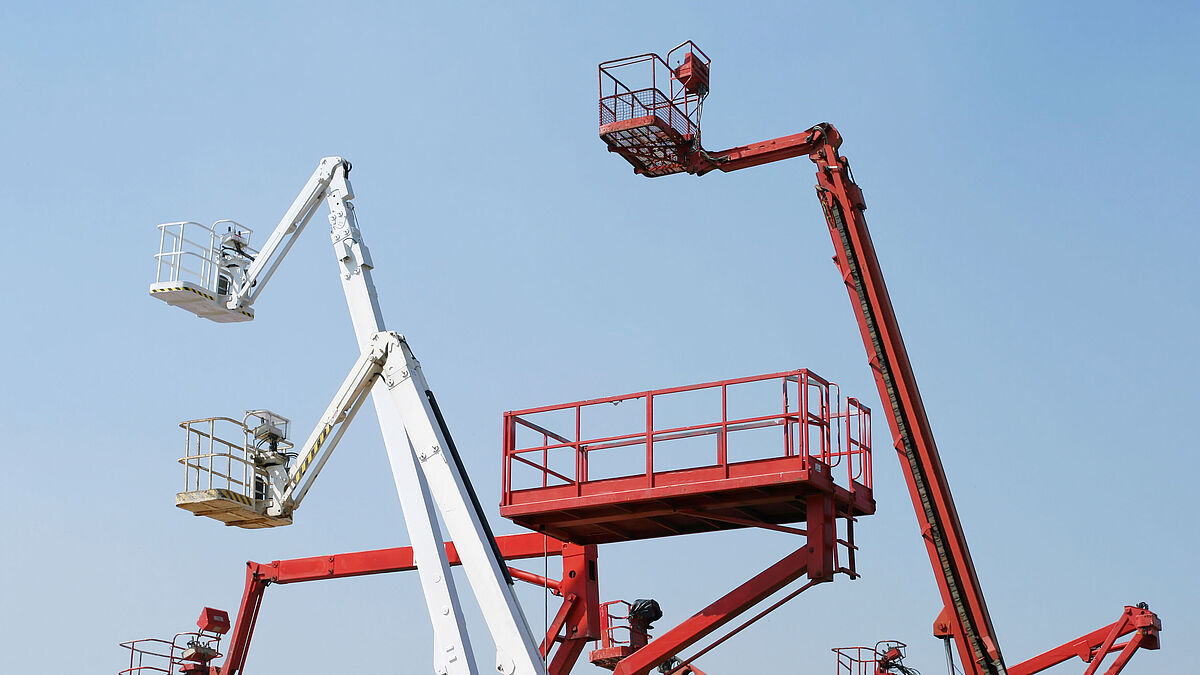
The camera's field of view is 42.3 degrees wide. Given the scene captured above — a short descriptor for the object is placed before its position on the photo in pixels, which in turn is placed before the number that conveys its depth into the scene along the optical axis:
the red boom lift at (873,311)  27.34
